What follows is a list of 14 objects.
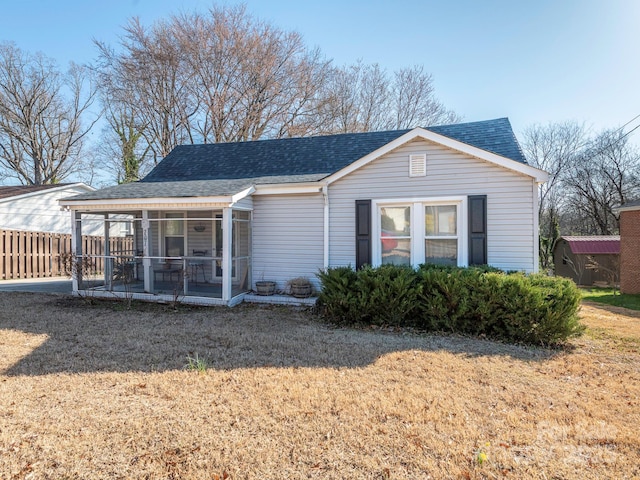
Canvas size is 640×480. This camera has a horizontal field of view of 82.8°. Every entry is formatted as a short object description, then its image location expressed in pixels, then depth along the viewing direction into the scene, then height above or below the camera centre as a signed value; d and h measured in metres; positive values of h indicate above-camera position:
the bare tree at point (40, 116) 24.78 +8.91
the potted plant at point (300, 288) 8.63 -1.18
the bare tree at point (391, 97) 23.20 +9.01
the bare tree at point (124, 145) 23.06 +6.47
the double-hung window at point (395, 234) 8.02 +0.07
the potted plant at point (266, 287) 8.89 -1.19
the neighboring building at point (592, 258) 19.06 -1.24
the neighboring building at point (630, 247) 14.07 -0.47
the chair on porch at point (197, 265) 10.90 -0.77
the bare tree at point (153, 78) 20.53 +9.43
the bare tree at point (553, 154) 28.19 +6.49
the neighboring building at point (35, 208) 14.51 +1.39
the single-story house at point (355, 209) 7.45 +0.68
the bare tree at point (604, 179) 25.69 +4.13
